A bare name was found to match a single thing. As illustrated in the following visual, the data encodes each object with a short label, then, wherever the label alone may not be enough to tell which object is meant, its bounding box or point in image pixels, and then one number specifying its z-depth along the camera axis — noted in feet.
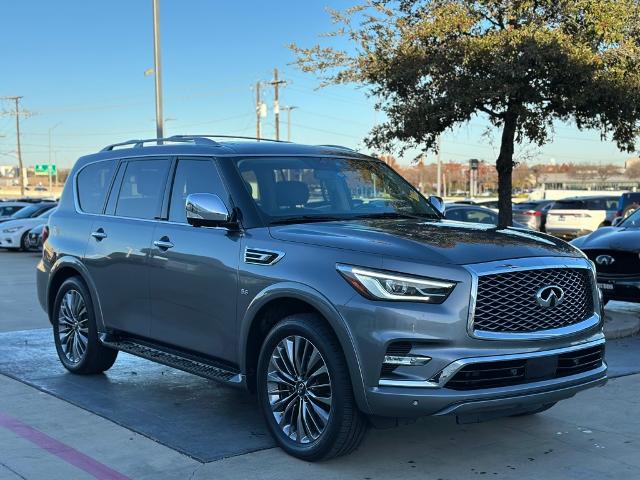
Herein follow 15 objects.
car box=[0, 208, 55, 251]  74.38
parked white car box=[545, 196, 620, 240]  87.25
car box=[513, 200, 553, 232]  88.65
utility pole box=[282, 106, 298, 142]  202.59
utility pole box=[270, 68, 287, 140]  156.14
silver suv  14.07
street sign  366.16
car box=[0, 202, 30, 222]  89.91
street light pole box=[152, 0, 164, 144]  69.97
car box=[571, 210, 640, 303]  30.66
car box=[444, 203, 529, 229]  63.36
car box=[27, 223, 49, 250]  73.61
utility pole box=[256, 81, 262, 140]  152.99
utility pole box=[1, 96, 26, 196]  271.28
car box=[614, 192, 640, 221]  77.25
